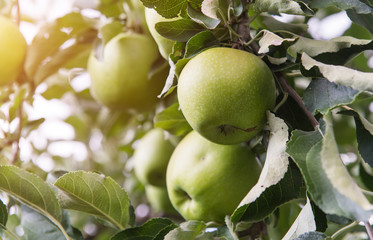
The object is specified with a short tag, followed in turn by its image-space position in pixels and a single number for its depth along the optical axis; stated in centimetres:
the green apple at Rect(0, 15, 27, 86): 79
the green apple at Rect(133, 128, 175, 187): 88
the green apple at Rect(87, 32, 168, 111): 82
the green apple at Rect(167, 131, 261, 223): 67
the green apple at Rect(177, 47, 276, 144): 60
